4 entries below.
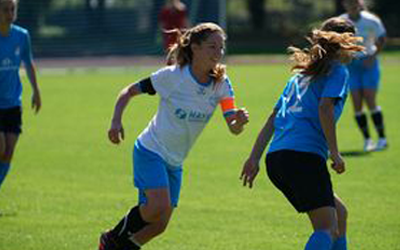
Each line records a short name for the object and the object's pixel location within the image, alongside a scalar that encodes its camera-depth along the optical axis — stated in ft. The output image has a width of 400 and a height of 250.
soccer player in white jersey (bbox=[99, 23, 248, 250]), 41.24
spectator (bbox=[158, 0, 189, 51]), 165.89
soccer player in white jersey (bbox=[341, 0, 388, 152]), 86.12
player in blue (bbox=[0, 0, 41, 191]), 57.67
